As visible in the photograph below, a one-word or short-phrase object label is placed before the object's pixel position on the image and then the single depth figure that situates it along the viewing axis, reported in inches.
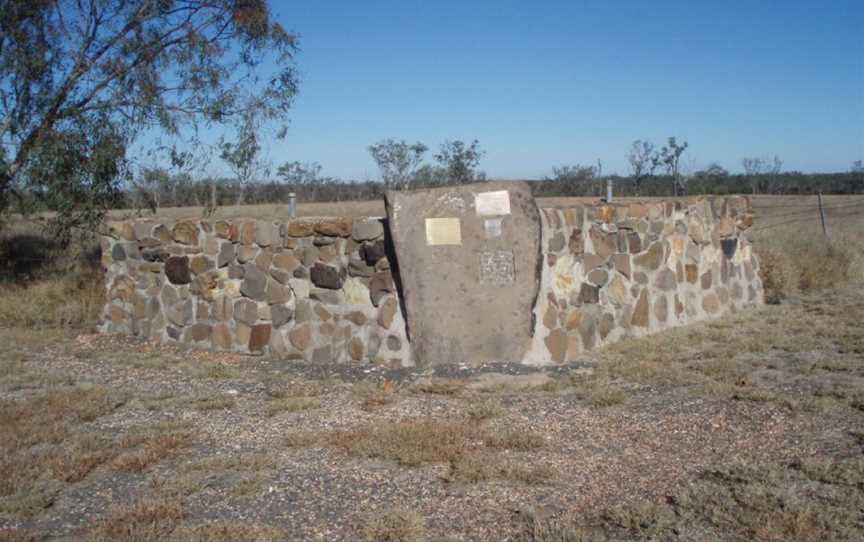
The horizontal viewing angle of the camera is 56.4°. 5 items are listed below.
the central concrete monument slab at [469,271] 302.4
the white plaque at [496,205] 305.7
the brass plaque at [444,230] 305.1
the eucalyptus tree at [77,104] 483.8
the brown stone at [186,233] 360.2
